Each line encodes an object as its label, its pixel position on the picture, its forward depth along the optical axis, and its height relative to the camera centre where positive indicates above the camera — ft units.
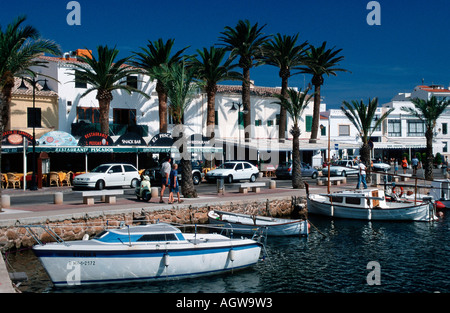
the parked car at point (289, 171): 137.49 -3.68
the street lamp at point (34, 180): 101.30 -4.33
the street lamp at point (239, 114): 158.05 +15.43
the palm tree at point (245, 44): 152.46 +38.25
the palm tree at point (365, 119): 115.85 +9.86
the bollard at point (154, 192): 82.94 -5.74
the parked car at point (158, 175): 112.06 -3.64
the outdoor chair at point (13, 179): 104.47 -4.13
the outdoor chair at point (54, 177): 109.50 -3.88
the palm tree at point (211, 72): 140.36 +26.86
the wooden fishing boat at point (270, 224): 67.56 -9.52
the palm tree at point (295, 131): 99.96 +6.20
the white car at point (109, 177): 97.14 -3.58
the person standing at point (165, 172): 76.02 -2.09
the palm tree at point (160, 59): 135.44 +29.72
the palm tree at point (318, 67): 170.30 +34.29
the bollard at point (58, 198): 74.43 -6.02
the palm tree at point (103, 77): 120.78 +21.79
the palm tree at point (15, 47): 64.59 +16.60
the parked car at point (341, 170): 147.78 -3.62
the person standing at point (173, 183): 75.53 -3.82
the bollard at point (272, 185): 104.60 -5.85
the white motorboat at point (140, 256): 42.68 -9.36
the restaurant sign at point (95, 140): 112.16 +5.12
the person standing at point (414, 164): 154.81 -1.98
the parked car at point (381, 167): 166.40 -3.13
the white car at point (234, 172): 120.67 -3.30
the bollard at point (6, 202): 70.28 -6.24
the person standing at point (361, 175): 97.76 -3.60
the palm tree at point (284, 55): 157.48 +35.62
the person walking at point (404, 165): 156.66 -2.30
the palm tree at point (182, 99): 80.53 +10.82
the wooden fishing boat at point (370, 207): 82.07 -8.83
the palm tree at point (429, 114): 129.80 +12.70
